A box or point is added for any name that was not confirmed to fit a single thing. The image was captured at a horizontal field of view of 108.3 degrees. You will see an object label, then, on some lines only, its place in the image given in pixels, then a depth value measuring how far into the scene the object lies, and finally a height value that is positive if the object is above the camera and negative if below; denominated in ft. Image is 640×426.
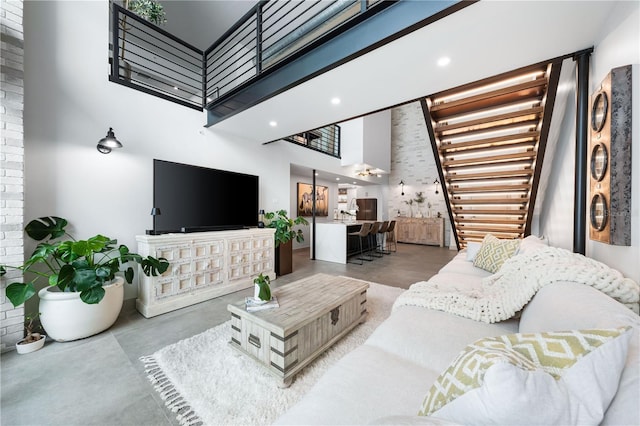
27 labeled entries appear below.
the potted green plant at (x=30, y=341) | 6.25 -3.62
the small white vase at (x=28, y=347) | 6.23 -3.71
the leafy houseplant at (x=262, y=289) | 6.00 -2.03
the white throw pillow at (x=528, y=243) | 7.39 -1.03
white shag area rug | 4.42 -3.83
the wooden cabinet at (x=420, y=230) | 25.99 -2.14
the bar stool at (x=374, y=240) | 18.86 -2.67
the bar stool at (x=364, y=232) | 17.53 -1.53
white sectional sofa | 1.77 -2.26
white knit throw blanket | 3.72 -1.46
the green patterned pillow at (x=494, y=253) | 8.35 -1.54
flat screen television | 9.74 +0.63
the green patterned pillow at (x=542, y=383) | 1.75 -1.38
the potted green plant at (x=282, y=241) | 13.92 -1.76
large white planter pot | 6.56 -3.05
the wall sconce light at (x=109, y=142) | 8.30 +2.50
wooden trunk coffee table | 5.13 -2.87
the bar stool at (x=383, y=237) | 19.96 -2.51
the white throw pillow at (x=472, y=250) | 10.18 -1.69
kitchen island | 17.33 -2.30
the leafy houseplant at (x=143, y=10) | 9.91 +9.07
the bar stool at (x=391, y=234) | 21.05 -2.20
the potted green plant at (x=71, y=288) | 6.38 -2.16
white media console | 8.73 -2.47
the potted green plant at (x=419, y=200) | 27.61 +1.42
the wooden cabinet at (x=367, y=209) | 30.55 +0.38
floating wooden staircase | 8.10 +2.97
